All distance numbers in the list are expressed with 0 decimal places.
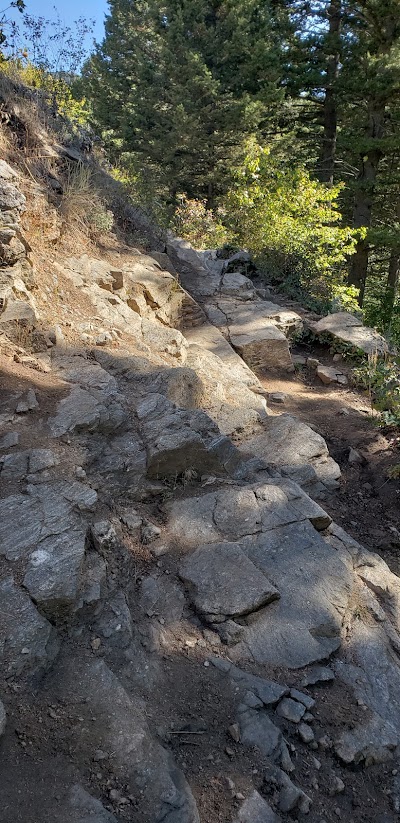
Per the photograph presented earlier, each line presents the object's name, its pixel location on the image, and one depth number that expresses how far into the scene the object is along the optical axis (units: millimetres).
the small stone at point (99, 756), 2217
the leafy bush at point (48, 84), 8664
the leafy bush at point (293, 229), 10289
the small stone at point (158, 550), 3510
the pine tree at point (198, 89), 15195
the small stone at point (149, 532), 3551
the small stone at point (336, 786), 2568
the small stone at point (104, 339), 5371
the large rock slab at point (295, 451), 4875
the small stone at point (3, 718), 2119
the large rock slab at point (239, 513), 3729
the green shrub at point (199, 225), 13062
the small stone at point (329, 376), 7777
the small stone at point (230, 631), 3094
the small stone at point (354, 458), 5594
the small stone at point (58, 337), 4918
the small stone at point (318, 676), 2994
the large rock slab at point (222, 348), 6504
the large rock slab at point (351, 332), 8145
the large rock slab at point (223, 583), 3199
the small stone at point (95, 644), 2713
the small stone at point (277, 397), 6965
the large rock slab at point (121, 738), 2160
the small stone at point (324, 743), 2713
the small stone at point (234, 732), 2586
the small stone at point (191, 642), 3022
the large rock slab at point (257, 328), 7679
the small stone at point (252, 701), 2748
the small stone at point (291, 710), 2773
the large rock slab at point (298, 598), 3111
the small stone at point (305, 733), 2700
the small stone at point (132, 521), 3555
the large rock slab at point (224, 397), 5359
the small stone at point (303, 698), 2848
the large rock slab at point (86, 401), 3947
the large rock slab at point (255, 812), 2256
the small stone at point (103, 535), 3197
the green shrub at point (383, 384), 5934
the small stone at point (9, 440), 3520
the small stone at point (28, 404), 3854
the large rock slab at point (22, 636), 2418
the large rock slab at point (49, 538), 2717
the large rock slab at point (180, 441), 4043
